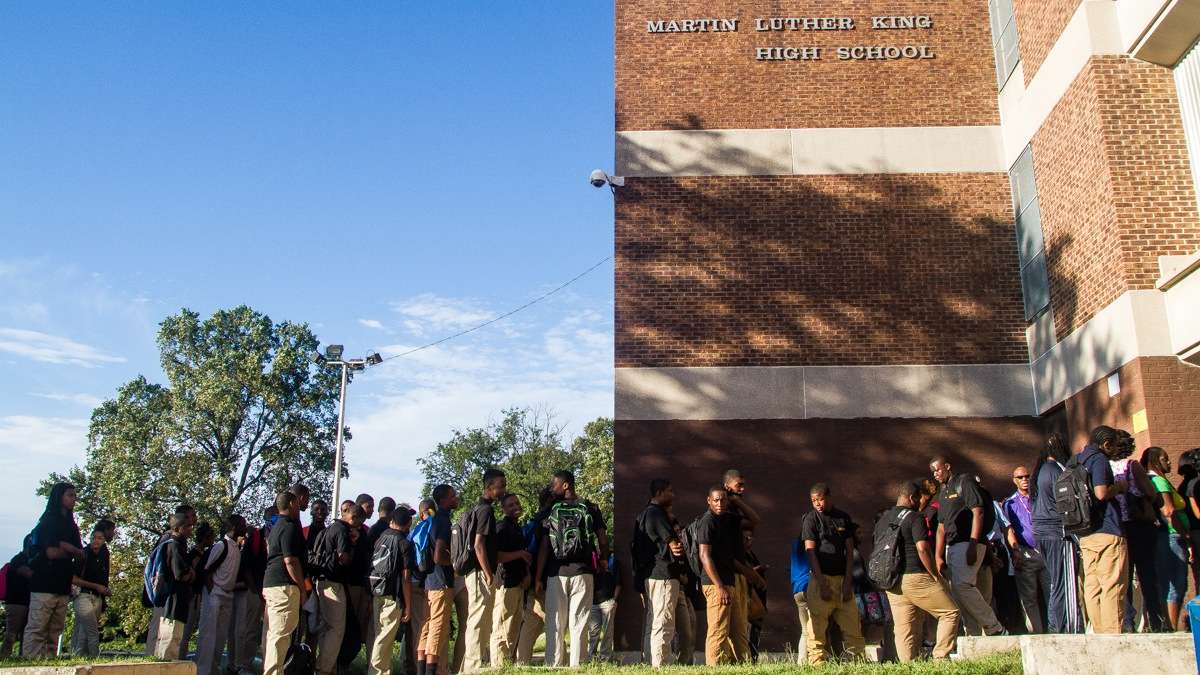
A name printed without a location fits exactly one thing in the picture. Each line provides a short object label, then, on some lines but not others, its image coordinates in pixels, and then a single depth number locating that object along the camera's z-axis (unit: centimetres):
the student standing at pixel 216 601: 1031
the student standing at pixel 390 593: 927
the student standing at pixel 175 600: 1043
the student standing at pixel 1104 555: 763
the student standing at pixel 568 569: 941
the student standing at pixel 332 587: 960
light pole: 2691
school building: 1219
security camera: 1434
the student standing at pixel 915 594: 819
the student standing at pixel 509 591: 947
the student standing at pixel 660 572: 889
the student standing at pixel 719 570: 859
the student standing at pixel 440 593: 899
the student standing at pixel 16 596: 1084
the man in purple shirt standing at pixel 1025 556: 1023
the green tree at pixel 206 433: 3734
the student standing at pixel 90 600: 1120
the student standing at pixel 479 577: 916
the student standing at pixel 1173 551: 838
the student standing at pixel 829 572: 898
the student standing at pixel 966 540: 885
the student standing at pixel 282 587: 890
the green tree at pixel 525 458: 5356
